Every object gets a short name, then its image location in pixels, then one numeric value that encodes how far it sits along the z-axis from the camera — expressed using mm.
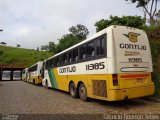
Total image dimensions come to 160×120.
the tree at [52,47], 25071
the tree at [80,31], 31318
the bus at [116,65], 4780
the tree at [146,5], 14985
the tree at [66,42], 23528
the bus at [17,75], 29545
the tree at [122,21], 11987
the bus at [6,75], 28044
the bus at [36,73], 14548
